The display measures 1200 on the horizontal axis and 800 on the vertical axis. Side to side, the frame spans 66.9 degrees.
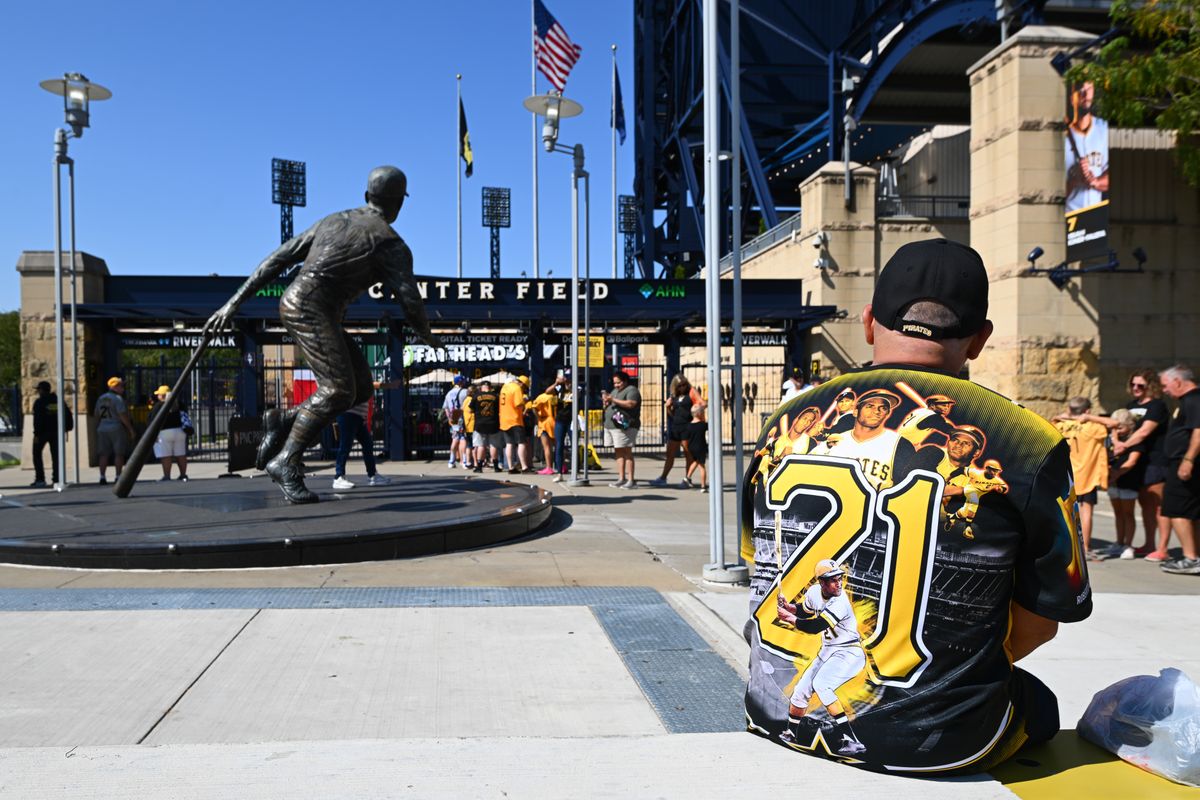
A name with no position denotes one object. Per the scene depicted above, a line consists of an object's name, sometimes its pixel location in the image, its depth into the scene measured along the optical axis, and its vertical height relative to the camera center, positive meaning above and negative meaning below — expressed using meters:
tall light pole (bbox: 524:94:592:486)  13.13 +3.54
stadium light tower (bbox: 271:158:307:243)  62.91 +13.88
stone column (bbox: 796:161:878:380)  21.34 +2.85
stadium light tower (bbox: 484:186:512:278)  64.56 +12.32
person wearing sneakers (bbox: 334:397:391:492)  10.31 -0.70
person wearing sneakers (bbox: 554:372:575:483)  15.58 -0.62
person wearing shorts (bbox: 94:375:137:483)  13.30 -0.61
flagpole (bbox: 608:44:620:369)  37.41 +11.39
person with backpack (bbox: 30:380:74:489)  13.79 -0.58
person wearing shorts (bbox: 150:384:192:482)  13.71 -0.91
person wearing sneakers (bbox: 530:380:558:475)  16.23 -0.66
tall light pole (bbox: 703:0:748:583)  6.18 +0.64
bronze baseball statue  8.22 +0.87
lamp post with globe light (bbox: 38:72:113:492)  11.78 +3.42
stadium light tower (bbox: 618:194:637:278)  82.38 +14.52
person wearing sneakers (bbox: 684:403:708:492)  13.35 -0.88
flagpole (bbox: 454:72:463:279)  43.03 +9.55
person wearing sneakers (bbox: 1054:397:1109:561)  8.05 -0.72
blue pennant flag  37.66 +11.43
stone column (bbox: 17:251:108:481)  18.22 +0.97
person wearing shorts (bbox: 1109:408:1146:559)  8.12 -0.94
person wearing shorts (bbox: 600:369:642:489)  13.70 -0.60
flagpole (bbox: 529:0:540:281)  40.12 +8.33
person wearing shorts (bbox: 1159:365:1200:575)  7.29 -0.74
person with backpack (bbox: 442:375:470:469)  17.64 -0.75
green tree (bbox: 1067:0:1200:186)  11.68 +4.07
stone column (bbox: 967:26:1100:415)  15.45 +2.48
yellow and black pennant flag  40.03 +10.66
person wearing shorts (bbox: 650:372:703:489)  13.51 -0.42
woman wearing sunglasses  7.96 -0.62
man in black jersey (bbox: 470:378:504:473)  15.68 -0.54
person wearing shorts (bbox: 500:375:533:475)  15.64 -0.71
